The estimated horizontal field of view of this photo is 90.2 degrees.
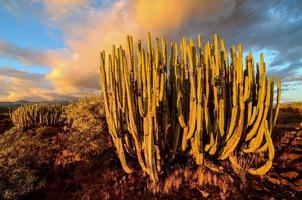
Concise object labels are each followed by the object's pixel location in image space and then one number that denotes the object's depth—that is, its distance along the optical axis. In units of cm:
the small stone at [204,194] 328
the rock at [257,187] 344
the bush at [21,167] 375
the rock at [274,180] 366
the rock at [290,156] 448
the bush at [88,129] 512
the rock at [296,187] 347
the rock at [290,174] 385
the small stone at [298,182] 361
